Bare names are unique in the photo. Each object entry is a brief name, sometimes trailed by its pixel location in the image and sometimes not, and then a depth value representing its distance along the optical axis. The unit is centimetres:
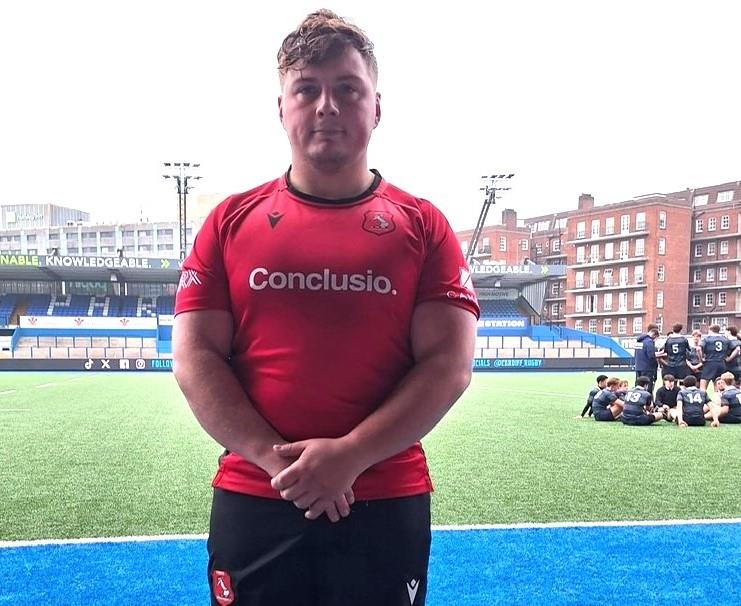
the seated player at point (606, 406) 932
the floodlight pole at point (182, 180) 2845
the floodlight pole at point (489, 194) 3278
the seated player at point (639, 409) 892
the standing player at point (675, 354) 1130
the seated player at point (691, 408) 890
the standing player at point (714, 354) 1181
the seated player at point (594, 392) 970
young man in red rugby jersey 128
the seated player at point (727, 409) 902
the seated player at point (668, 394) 971
